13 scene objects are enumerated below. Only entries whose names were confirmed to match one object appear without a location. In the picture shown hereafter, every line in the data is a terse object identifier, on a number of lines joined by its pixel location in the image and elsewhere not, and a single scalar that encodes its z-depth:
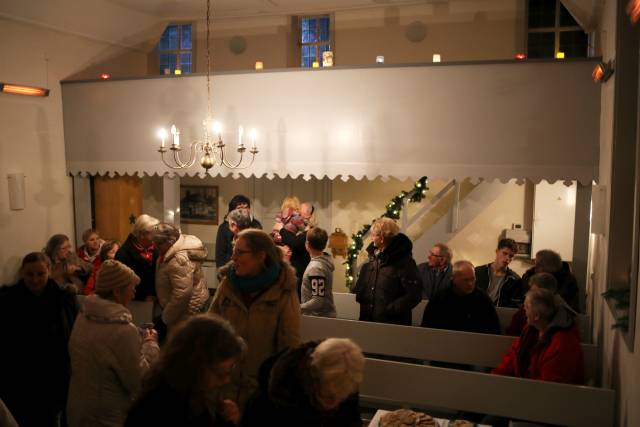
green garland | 8.40
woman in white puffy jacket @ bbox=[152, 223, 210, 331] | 4.59
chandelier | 7.25
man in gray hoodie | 4.93
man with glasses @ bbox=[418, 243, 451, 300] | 5.89
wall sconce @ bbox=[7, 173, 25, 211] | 7.42
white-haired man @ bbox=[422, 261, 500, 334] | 4.83
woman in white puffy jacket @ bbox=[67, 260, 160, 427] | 3.05
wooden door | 9.11
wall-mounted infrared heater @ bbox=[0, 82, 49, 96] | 7.23
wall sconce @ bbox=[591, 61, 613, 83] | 4.69
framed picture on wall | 11.66
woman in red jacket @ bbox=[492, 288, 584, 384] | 3.80
